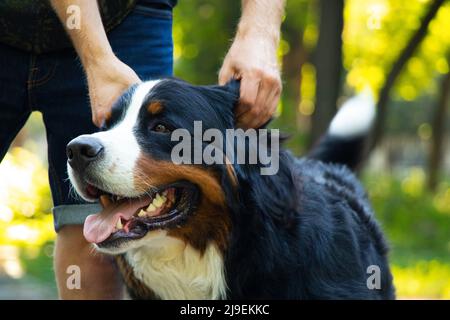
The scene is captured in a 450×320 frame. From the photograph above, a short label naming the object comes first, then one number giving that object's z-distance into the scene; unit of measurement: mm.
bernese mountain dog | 2975
